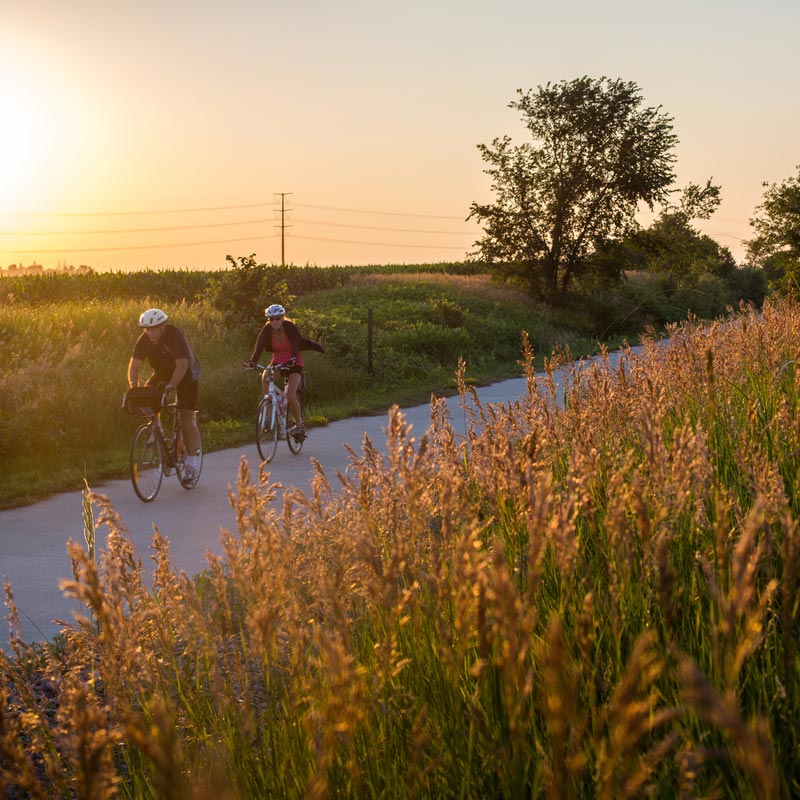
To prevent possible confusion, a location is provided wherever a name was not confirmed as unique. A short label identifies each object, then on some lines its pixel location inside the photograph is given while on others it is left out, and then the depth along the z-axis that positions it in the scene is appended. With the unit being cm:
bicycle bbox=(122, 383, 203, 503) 995
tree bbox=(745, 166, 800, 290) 5734
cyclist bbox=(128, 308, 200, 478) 1003
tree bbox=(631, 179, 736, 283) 4772
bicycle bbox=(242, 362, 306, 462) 1191
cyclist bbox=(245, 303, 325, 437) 1258
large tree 4569
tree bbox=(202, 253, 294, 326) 2198
